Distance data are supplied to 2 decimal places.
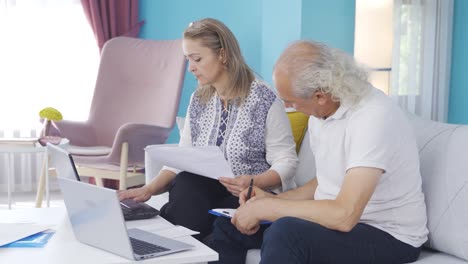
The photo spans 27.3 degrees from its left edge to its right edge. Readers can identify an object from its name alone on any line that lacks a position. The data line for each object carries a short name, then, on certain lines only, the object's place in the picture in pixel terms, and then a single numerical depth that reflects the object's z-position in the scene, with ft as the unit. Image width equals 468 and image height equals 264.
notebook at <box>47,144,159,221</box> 8.58
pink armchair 16.96
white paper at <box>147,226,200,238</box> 8.62
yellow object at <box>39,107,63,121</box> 14.69
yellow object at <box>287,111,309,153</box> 11.60
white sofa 9.05
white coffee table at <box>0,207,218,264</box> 7.88
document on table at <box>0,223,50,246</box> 8.37
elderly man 8.44
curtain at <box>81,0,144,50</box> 19.47
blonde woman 10.46
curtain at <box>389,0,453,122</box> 18.39
